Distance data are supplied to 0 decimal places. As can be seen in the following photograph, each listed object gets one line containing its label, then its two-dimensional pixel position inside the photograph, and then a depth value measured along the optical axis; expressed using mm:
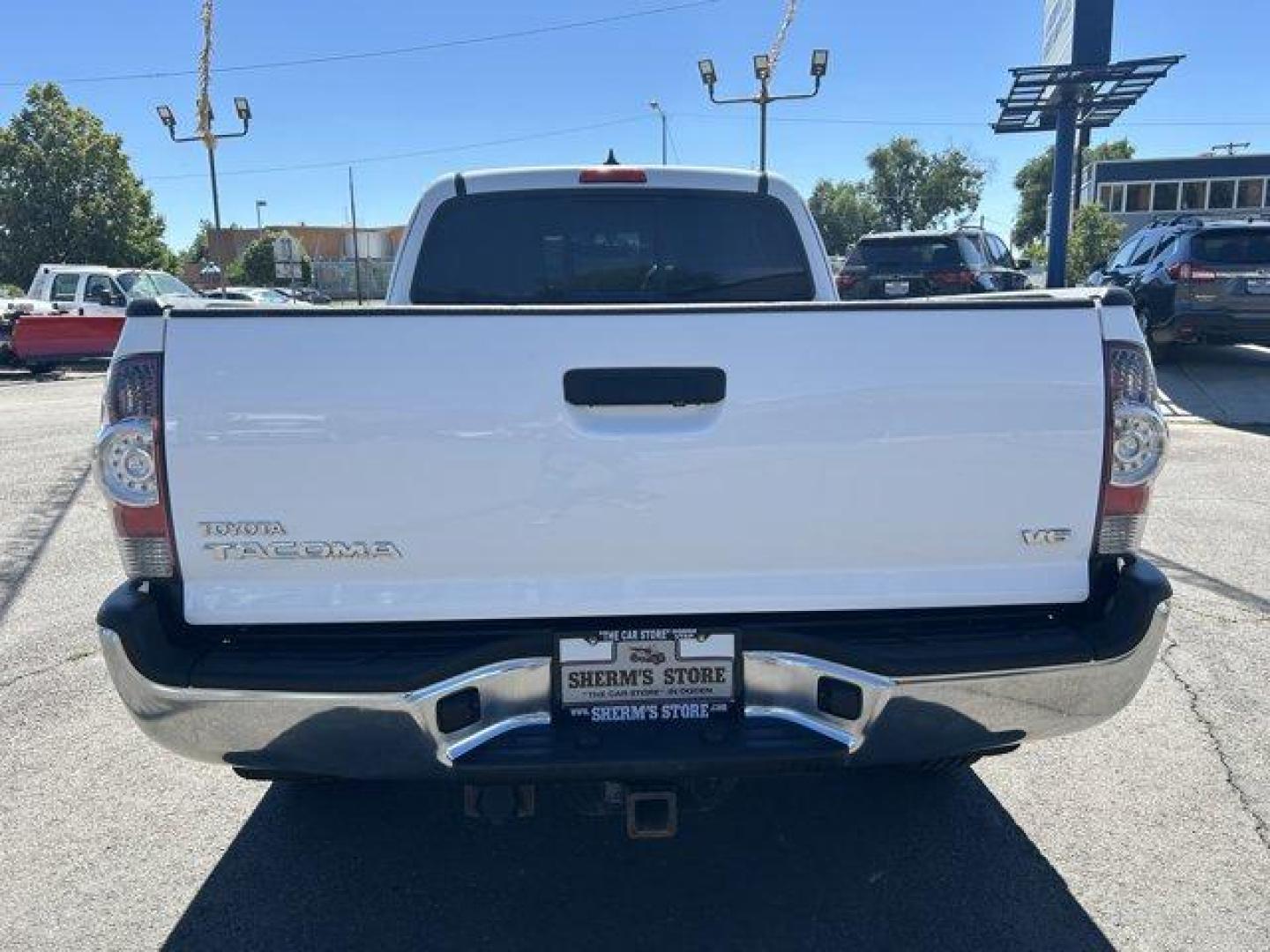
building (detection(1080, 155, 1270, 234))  51156
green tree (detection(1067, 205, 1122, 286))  40406
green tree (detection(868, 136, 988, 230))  83062
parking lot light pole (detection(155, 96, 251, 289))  23625
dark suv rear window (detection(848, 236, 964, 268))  15031
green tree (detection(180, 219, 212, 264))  82344
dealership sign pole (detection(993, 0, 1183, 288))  16891
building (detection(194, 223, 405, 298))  54656
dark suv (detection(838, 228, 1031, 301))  14875
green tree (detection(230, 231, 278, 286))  64688
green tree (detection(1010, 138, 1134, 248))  86500
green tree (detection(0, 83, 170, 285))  37500
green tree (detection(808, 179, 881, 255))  86062
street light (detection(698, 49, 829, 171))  21125
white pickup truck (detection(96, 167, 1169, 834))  2285
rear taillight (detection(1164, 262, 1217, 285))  12227
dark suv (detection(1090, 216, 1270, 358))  12094
